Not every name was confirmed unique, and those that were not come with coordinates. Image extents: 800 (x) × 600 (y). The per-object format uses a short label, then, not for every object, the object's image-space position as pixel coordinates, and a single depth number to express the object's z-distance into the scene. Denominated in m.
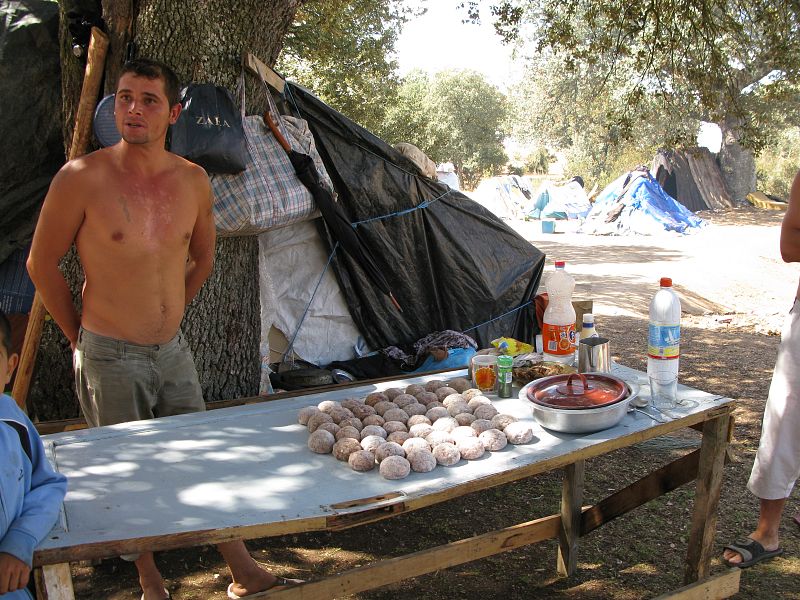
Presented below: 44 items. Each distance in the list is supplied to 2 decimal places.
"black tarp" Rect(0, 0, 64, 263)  3.93
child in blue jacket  1.65
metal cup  2.84
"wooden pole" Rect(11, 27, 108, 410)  3.41
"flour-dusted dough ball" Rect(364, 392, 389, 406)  2.67
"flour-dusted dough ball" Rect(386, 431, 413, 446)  2.27
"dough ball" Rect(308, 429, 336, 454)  2.26
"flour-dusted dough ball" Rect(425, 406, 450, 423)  2.48
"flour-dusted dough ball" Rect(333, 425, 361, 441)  2.28
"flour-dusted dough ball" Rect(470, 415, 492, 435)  2.33
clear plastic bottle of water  2.59
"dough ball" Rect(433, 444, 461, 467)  2.15
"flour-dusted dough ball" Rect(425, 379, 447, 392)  2.81
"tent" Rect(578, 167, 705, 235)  17.07
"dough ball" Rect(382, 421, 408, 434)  2.38
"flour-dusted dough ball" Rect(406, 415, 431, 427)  2.43
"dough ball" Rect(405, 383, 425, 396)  2.76
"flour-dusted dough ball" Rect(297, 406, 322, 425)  2.51
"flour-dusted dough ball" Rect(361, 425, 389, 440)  2.33
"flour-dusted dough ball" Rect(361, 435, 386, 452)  2.18
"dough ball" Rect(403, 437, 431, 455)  2.16
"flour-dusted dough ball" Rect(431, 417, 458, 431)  2.37
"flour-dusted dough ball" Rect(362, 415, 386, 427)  2.44
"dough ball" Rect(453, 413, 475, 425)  2.43
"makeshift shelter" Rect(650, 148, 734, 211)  20.62
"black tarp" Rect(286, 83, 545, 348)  4.54
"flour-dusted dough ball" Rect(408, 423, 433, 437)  2.32
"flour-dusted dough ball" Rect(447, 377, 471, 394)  2.82
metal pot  2.33
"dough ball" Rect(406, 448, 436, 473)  2.11
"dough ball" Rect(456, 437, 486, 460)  2.19
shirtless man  2.59
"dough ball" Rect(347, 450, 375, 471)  2.13
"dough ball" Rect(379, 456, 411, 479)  2.06
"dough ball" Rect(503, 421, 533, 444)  2.28
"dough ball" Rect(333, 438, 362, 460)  2.19
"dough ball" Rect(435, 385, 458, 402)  2.72
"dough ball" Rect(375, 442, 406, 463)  2.13
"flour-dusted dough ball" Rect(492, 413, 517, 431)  2.35
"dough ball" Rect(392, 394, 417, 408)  2.61
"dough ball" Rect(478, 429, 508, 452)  2.24
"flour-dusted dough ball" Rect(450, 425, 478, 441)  2.28
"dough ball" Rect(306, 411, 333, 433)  2.40
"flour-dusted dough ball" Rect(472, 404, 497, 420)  2.45
